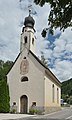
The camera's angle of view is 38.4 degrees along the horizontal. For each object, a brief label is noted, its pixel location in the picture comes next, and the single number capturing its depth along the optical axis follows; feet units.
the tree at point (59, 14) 12.25
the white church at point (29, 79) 48.29
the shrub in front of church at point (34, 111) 46.12
